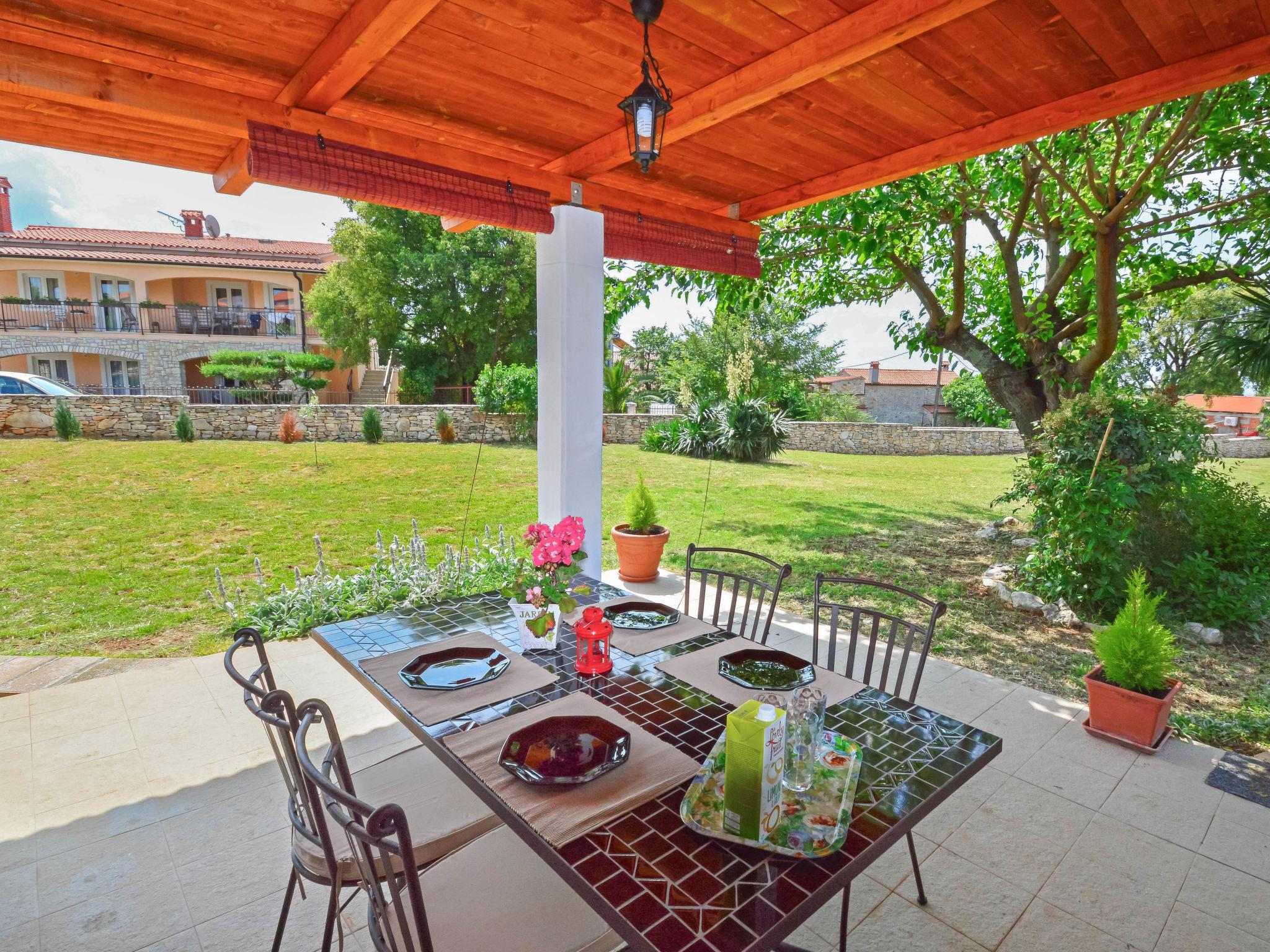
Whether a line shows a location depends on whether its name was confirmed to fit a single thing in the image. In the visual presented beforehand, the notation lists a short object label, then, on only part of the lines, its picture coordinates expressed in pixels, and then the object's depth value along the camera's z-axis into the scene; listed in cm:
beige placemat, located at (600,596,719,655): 198
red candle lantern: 176
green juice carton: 110
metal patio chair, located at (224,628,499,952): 131
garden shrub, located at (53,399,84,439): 844
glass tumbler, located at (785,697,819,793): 127
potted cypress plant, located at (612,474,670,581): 471
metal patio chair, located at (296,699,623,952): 102
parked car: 907
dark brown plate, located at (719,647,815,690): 176
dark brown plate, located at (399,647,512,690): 170
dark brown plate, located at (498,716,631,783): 130
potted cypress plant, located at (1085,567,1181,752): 261
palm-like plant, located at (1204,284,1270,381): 412
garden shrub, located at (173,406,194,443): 916
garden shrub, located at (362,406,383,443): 1003
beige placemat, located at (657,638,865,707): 169
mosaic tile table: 95
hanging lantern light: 186
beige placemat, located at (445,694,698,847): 117
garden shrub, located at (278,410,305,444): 977
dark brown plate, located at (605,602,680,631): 214
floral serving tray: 112
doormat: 234
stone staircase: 1481
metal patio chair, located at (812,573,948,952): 188
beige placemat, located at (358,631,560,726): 158
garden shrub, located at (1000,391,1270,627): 397
